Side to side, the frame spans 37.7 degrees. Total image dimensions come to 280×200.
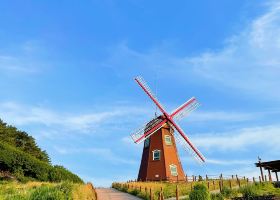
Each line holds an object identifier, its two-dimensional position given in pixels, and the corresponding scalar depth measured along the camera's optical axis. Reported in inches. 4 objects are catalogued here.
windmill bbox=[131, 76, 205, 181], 1948.8
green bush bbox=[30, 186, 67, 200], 890.7
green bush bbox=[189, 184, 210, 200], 1059.9
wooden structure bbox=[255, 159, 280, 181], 1689.3
